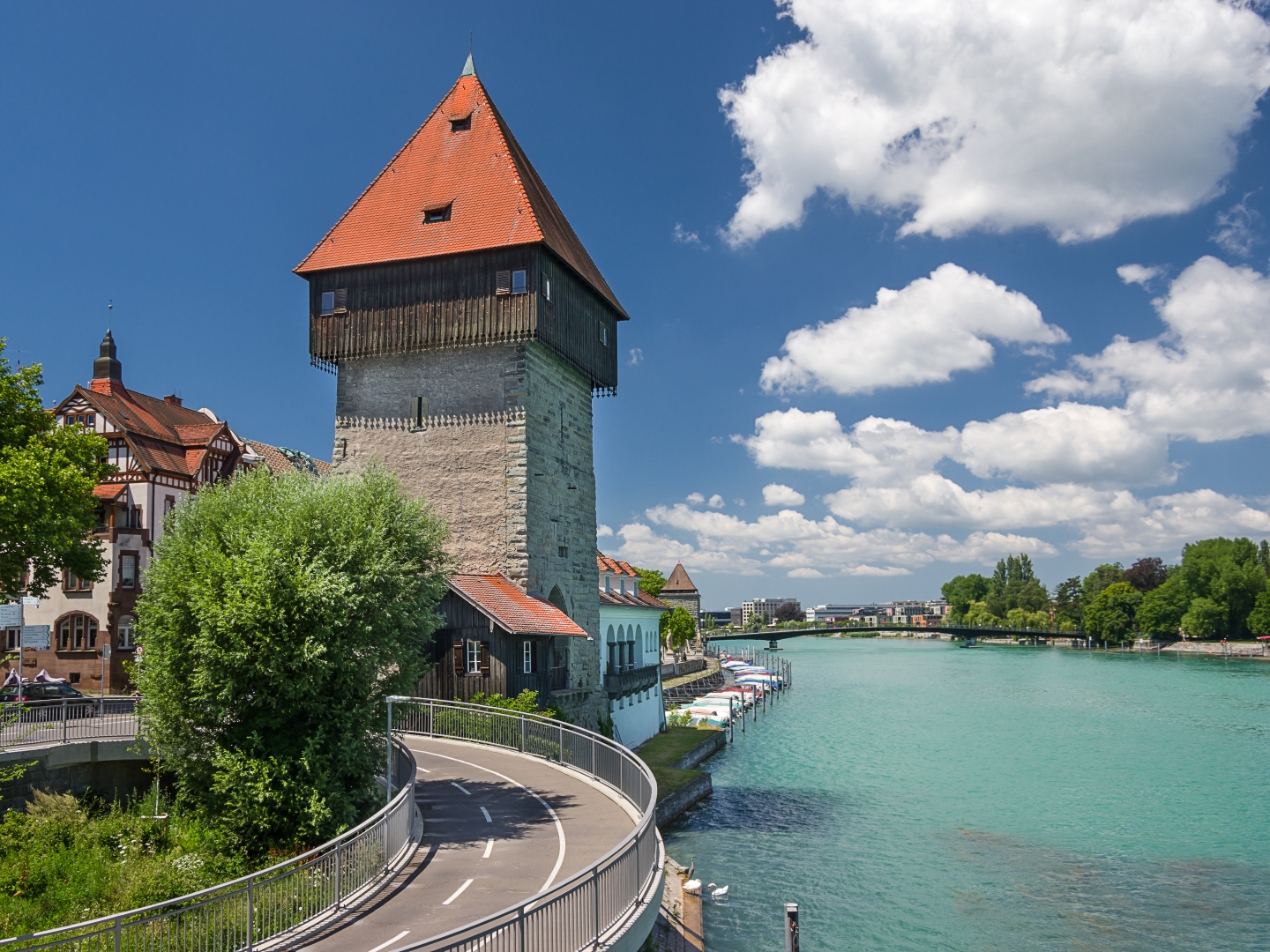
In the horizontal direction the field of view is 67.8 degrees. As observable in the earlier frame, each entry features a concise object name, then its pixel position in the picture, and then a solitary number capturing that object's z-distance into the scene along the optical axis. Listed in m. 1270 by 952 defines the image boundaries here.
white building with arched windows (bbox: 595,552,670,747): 37.80
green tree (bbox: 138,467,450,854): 15.46
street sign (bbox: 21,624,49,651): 23.89
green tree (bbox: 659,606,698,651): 93.75
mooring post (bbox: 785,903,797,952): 15.27
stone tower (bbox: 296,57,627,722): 30.48
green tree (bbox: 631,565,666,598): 101.62
